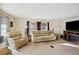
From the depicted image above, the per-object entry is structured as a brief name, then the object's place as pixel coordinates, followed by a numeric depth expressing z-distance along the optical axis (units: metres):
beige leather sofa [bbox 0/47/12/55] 1.03
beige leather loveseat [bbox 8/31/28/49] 1.87
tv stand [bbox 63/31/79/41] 1.57
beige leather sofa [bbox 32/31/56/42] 1.76
